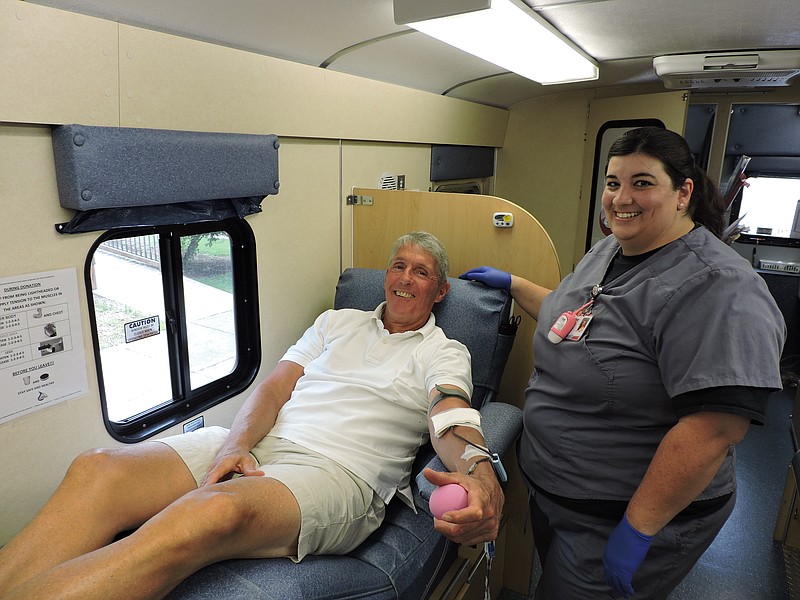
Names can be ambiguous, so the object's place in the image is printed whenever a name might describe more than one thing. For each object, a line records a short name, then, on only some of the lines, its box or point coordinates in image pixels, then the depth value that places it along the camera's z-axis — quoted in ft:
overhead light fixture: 5.82
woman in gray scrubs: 4.61
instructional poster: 5.23
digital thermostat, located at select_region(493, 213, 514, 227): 8.21
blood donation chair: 4.77
